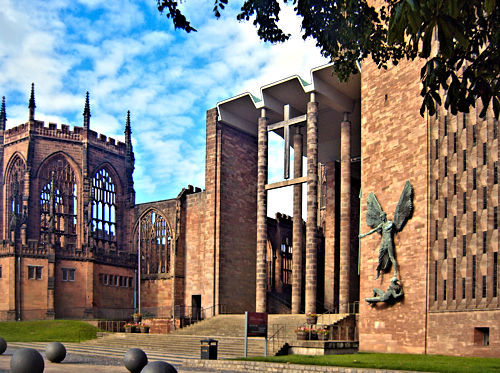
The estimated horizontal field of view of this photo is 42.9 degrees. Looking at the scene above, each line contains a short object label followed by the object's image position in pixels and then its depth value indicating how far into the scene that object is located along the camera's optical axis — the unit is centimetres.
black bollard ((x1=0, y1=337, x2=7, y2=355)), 2616
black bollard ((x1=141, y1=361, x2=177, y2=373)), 1453
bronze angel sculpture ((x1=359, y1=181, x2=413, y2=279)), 2931
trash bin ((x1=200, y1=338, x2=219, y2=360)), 2520
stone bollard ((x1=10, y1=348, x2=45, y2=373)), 1683
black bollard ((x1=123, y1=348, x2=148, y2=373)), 2016
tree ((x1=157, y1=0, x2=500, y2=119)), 891
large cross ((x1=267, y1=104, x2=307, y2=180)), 4081
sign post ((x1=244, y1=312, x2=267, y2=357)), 2561
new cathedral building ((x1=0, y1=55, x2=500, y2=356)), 2670
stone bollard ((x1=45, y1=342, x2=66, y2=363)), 2384
